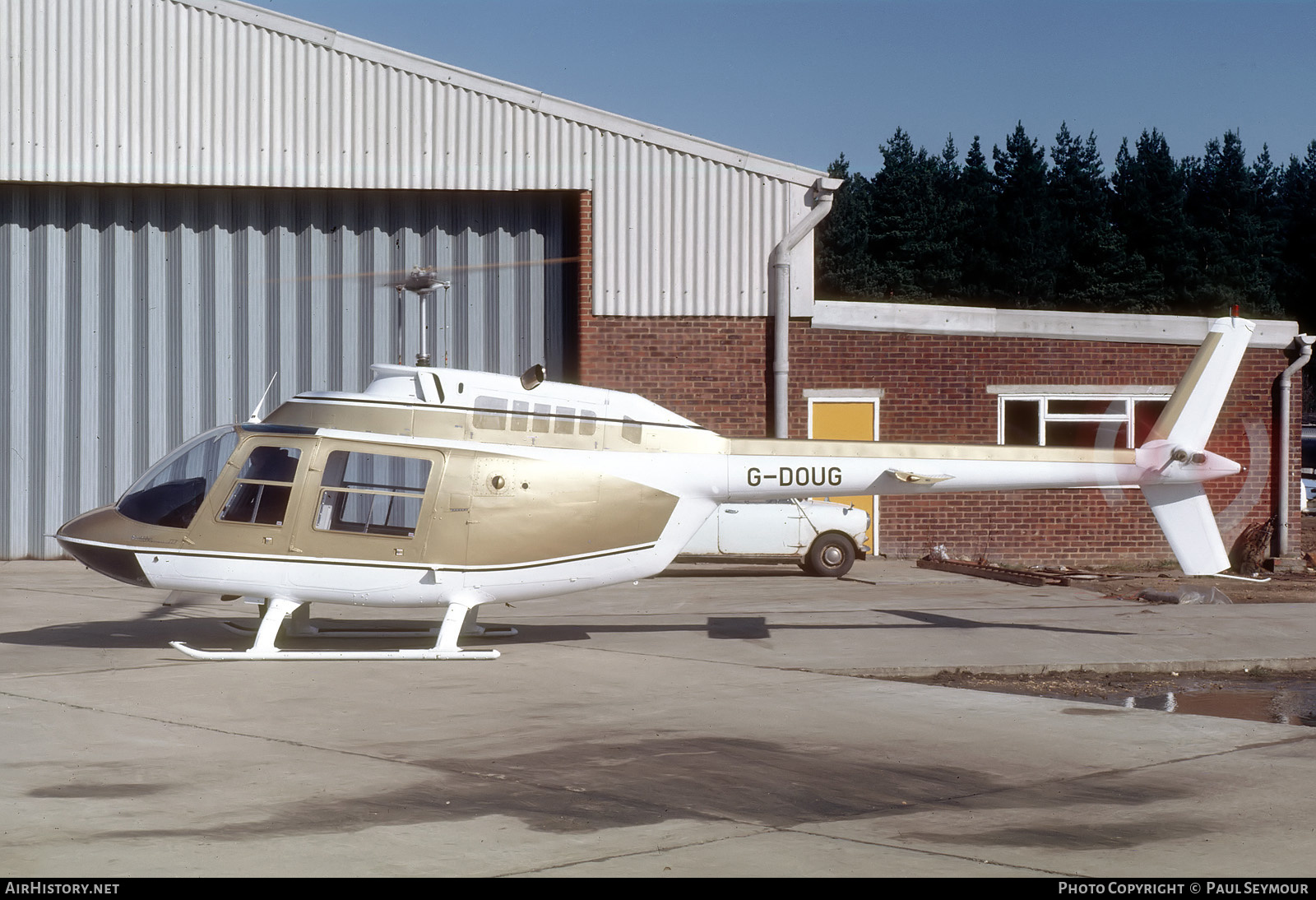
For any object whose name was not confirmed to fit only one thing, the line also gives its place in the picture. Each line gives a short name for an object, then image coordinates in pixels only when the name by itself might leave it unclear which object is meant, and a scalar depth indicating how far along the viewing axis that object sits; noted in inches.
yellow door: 815.1
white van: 734.5
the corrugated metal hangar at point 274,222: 787.4
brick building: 811.4
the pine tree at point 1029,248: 2689.5
